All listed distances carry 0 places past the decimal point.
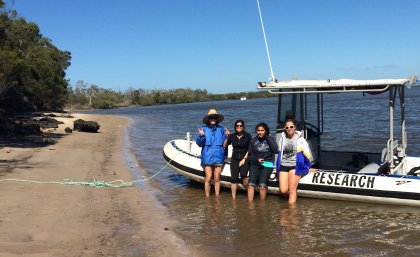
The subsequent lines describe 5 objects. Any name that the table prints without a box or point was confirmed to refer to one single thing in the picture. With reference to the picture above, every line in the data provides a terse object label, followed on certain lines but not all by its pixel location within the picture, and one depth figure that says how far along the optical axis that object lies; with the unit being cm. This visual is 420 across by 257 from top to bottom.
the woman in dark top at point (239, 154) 820
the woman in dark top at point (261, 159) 798
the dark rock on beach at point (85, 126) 2417
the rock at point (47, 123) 2530
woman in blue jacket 837
